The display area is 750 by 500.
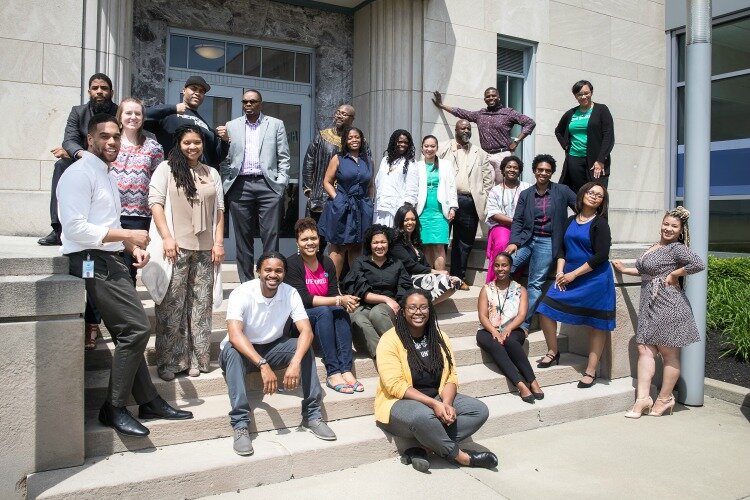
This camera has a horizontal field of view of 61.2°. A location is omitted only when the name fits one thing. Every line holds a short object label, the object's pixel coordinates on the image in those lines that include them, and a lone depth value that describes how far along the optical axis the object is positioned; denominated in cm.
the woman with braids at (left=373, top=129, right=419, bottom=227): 708
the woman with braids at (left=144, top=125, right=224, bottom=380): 486
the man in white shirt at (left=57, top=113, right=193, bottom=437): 395
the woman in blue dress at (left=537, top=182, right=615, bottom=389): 609
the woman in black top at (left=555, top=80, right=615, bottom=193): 711
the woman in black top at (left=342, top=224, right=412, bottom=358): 573
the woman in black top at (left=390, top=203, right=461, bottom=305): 652
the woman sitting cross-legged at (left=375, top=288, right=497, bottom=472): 452
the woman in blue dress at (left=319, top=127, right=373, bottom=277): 663
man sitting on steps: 451
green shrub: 728
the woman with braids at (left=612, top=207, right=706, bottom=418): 593
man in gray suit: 631
